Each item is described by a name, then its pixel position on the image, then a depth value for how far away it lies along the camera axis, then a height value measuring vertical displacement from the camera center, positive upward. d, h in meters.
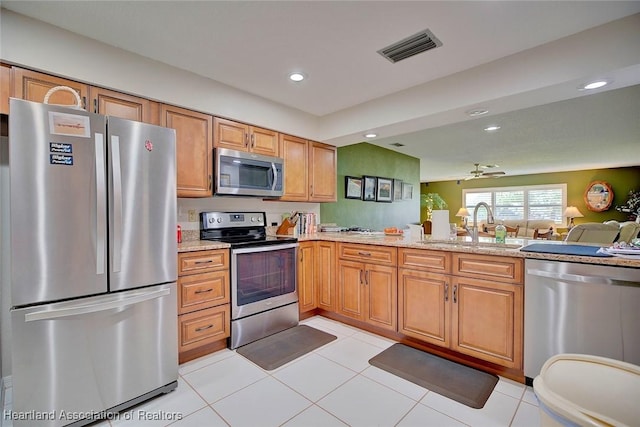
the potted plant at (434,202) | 9.73 +0.23
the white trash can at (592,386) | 1.04 -0.68
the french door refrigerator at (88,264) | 1.48 -0.31
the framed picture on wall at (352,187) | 4.61 +0.34
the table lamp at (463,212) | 9.47 -0.10
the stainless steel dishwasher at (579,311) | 1.67 -0.63
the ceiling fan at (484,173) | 7.46 +1.02
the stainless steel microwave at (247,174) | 2.75 +0.35
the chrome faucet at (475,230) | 2.62 -0.19
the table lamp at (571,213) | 7.98 -0.11
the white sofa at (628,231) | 3.85 -0.30
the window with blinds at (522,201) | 8.70 +0.24
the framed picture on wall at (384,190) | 5.35 +0.36
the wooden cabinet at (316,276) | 3.21 -0.75
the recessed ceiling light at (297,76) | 2.58 +1.18
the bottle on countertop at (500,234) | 2.49 -0.22
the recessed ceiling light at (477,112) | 2.58 +0.87
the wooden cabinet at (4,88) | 1.78 +0.73
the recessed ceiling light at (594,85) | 2.07 +0.90
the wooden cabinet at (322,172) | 3.72 +0.48
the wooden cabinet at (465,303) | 2.06 -0.74
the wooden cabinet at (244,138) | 2.84 +0.74
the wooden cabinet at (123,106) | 2.13 +0.79
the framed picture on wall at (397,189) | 5.88 +0.40
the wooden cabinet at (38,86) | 1.83 +0.79
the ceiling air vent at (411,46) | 2.02 +1.18
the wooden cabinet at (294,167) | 3.41 +0.51
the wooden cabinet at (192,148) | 2.53 +0.54
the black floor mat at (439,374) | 1.94 -1.22
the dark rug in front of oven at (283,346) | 2.39 -1.23
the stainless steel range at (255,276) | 2.61 -0.65
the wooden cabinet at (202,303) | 2.28 -0.77
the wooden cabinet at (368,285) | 2.72 -0.76
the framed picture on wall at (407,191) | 6.28 +0.39
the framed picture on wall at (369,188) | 4.99 +0.36
